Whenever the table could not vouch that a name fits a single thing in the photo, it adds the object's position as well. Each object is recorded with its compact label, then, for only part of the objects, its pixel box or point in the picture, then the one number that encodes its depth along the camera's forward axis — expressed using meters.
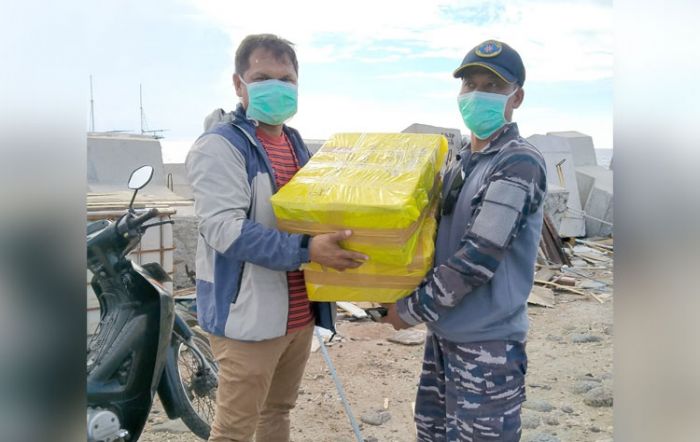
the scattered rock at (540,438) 3.81
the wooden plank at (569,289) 8.55
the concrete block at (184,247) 6.70
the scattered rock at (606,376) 5.09
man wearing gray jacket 2.04
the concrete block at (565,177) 12.98
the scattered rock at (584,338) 6.34
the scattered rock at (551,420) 4.16
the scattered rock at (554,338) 6.42
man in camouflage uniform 1.93
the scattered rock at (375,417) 4.08
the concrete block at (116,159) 7.35
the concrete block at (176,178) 9.84
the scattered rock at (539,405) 4.42
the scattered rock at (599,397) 4.49
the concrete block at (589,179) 13.78
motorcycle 2.89
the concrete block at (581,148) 15.12
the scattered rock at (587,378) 5.11
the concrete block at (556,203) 11.87
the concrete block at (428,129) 10.73
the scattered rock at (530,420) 4.07
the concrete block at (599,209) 13.29
